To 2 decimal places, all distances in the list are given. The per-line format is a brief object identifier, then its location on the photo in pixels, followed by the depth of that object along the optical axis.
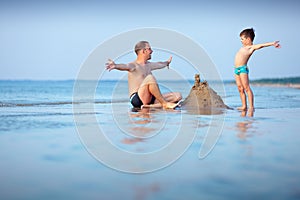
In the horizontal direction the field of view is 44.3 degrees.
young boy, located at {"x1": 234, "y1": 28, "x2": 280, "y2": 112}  5.82
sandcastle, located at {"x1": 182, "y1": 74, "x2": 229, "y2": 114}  6.00
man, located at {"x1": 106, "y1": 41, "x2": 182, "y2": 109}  5.43
